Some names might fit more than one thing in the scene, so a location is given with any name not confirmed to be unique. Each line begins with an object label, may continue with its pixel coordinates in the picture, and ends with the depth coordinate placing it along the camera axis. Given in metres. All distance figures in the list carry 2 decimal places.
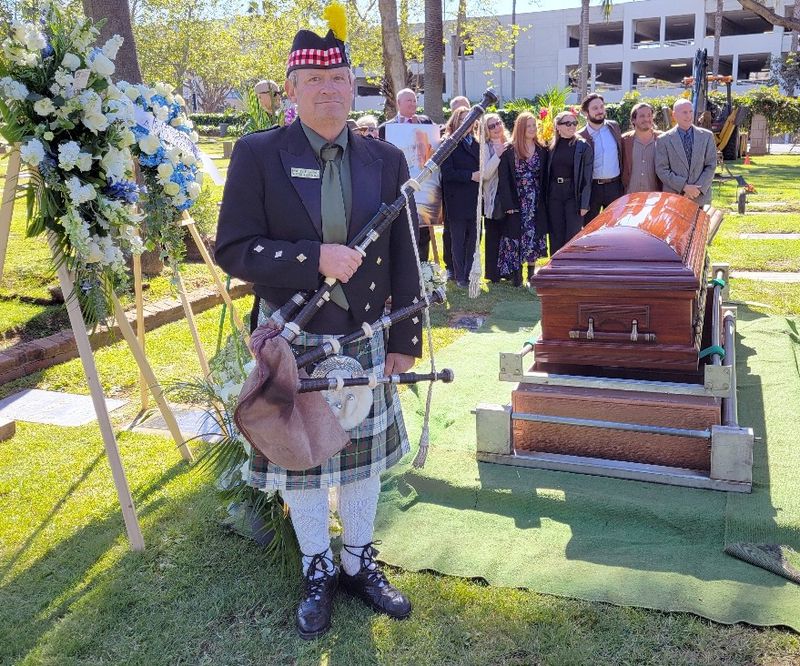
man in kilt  2.33
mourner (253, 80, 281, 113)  6.24
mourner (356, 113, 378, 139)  6.92
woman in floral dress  7.23
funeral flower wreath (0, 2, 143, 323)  2.70
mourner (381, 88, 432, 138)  7.17
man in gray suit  6.89
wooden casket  3.49
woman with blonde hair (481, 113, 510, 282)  7.14
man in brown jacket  7.15
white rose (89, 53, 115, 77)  2.86
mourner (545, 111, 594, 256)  7.11
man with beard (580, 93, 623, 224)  7.28
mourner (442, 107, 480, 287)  7.20
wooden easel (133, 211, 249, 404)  3.76
